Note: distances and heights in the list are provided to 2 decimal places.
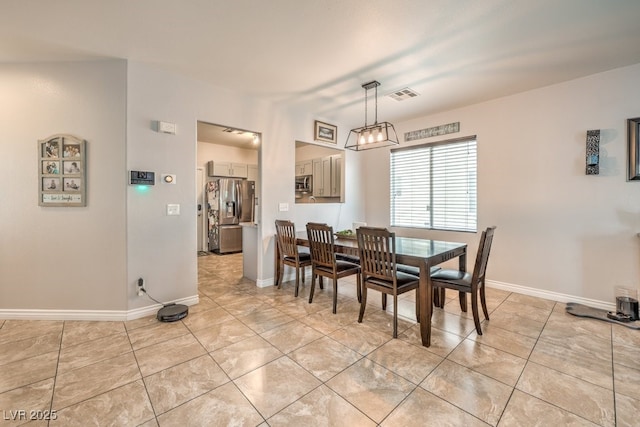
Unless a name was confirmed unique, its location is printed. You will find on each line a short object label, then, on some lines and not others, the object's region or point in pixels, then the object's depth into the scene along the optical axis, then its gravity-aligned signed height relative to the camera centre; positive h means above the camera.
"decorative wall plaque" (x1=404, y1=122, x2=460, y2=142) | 4.12 +1.24
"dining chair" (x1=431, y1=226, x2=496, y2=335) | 2.46 -0.65
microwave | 5.97 +0.56
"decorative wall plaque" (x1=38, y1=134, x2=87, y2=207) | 2.74 +0.36
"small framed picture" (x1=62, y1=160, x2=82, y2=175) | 2.75 +0.41
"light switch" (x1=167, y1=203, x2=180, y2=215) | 3.04 -0.01
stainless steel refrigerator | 6.11 -0.07
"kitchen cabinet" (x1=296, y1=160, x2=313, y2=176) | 5.96 +0.92
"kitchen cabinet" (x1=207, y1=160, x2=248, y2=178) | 6.23 +0.92
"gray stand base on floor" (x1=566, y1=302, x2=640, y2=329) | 2.66 -1.07
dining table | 2.30 -0.43
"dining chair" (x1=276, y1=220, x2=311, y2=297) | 3.46 -0.53
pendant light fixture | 3.14 +0.88
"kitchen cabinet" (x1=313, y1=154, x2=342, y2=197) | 5.21 +0.66
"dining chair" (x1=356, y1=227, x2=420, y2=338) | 2.45 -0.54
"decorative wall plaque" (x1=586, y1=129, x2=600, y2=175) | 3.01 +0.65
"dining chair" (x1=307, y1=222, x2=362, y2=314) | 3.03 -0.57
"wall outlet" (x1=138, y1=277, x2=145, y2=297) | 2.86 -0.83
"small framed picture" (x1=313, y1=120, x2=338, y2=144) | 4.41 +1.27
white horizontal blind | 4.06 +0.39
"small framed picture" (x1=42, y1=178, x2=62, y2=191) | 2.75 +0.23
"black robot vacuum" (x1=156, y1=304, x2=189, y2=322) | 2.74 -1.07
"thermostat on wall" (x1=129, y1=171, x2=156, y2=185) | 2.76 +0.31
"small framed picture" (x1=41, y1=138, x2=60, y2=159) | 2.74 +0.58
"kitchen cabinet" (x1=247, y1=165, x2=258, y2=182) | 6.82 +0.90
